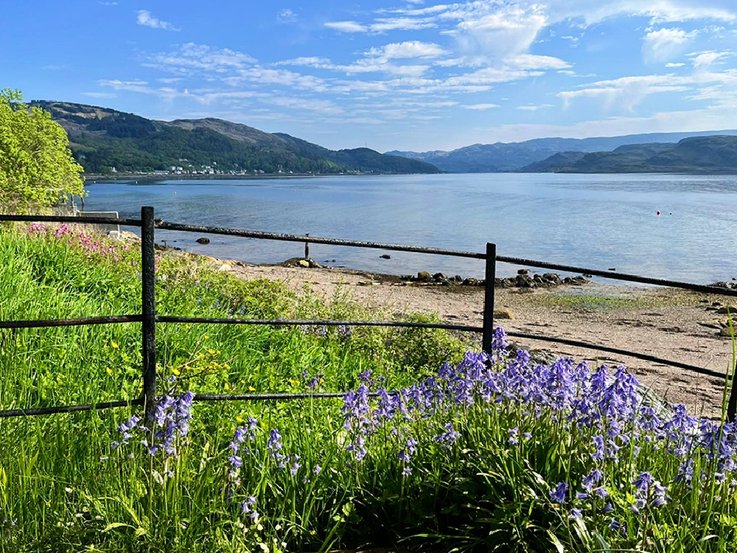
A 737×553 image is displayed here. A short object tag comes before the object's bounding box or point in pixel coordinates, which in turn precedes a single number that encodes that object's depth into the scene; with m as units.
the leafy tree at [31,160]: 21.19
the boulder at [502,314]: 22.49
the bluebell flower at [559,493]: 2.46
